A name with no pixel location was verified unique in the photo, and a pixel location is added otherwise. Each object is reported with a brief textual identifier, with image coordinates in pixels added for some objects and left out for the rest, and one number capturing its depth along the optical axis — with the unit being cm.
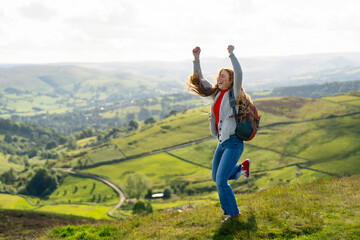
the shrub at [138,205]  5645
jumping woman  885
